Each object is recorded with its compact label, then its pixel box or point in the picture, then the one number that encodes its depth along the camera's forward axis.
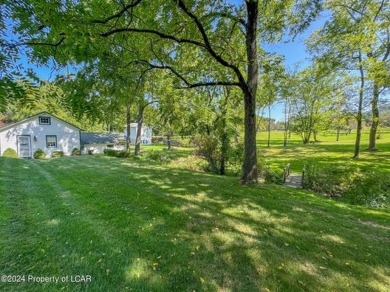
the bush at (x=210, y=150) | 10.58
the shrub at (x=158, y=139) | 53.17
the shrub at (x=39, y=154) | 19.03
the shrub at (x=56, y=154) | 20.59
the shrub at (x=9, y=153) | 16.56
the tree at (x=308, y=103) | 18.33
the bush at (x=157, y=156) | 14.99
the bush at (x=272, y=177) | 9.41
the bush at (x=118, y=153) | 17.86
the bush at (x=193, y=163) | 11.44
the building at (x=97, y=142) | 26.52
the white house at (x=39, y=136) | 18.95
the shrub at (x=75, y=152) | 22.27
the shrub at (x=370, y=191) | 7.19
